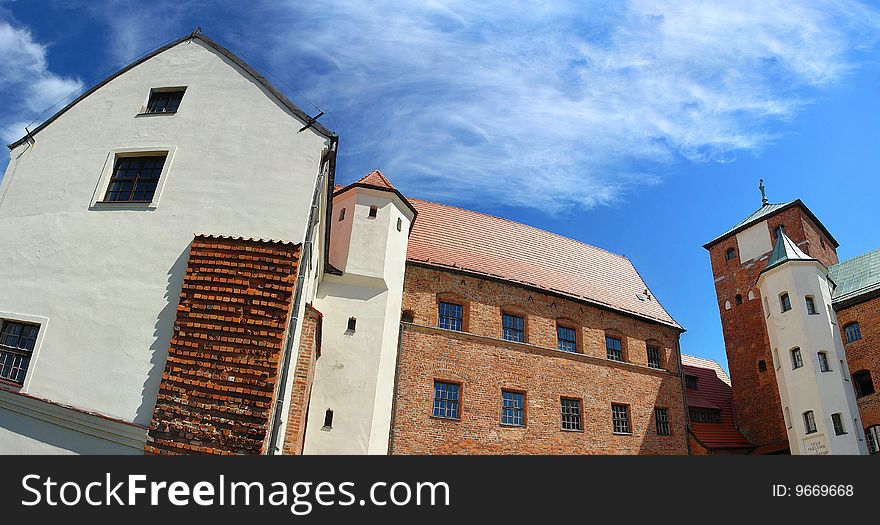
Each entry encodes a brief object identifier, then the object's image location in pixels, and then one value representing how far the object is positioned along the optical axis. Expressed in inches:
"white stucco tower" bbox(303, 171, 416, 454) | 673.6
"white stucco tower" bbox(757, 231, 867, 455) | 917.8
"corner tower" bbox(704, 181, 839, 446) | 1080.8
